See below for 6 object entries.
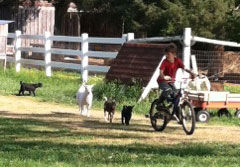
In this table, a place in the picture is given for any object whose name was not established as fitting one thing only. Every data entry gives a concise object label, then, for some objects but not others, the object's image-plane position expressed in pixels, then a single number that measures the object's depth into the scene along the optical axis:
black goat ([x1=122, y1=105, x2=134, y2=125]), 12.98
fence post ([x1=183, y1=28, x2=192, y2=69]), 17.06
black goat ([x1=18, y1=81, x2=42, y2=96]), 18.08
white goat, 14.58
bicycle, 11.69
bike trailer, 14.41
